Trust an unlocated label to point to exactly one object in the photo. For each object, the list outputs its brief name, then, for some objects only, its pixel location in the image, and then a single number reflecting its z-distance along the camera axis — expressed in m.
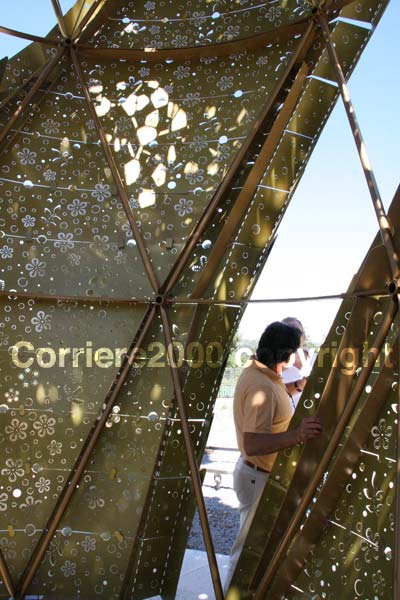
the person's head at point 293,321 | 5.24
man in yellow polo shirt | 4.00
